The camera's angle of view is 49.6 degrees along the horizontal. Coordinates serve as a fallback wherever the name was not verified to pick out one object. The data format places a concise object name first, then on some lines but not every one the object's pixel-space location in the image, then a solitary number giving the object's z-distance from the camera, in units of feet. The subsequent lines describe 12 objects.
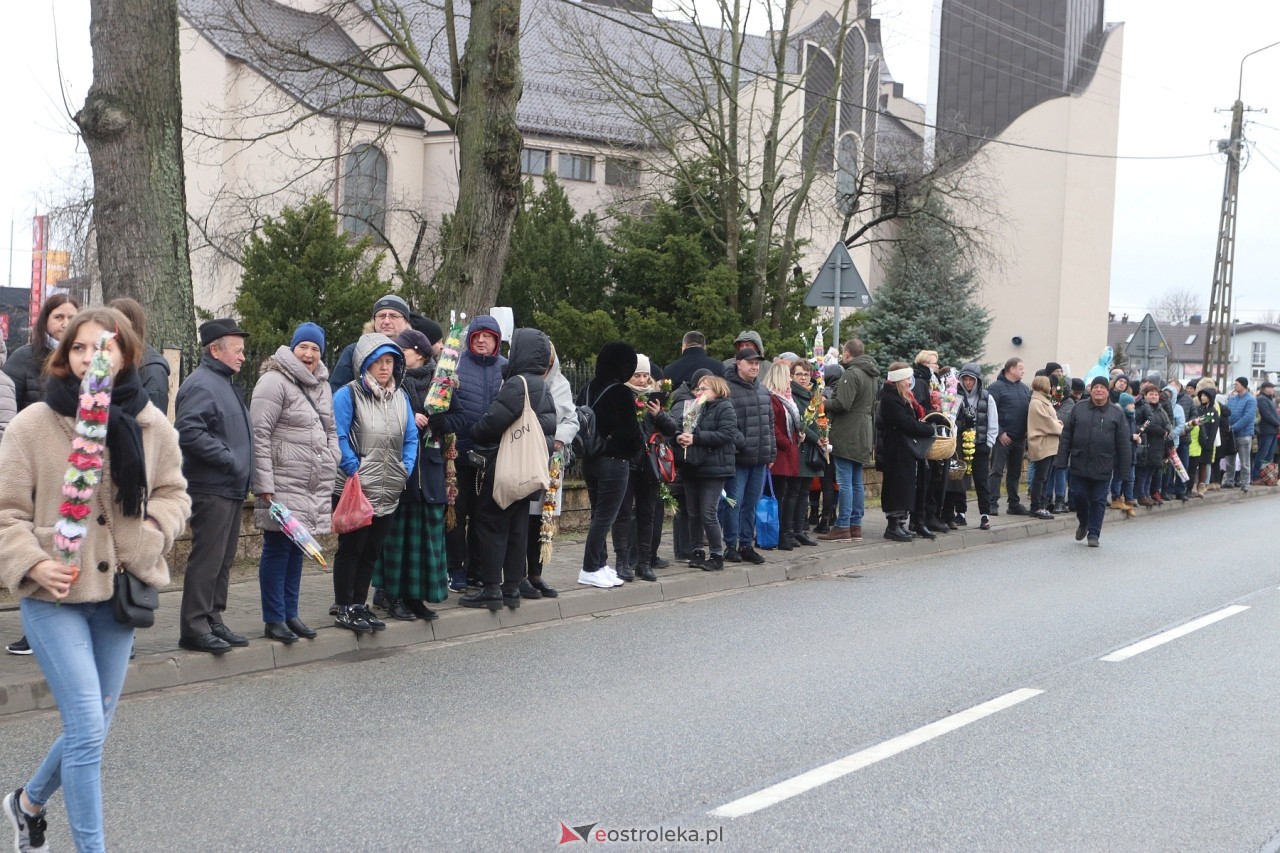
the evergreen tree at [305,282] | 80.23
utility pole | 122.52
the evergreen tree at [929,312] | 133.39
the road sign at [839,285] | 53.16
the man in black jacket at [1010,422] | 60.90
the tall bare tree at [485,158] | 44.16
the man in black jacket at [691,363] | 43.27
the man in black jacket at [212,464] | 24.91
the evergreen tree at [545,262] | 92.48
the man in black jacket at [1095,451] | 51.03
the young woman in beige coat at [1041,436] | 60.95
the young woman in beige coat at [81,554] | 14.32
